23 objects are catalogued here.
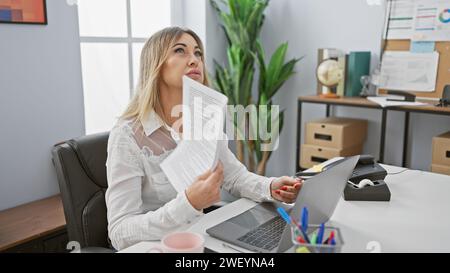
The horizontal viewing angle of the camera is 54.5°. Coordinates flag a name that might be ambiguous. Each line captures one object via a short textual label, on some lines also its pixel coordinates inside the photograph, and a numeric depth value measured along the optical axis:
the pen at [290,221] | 0.85
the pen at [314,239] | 0.84
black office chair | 1.37
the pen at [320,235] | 0.84
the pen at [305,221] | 0.87
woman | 1.23
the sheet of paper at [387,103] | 2.59
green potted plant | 3.16
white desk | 1.09
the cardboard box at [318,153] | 2.85
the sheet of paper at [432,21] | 2.71
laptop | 0.97
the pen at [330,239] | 0.83
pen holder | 0.81
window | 2.69
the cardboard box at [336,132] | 2.84
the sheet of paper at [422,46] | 2.79
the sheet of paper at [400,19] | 2.84
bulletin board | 2.73
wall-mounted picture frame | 2.14
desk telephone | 1.39
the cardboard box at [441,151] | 2.45
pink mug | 0.87
